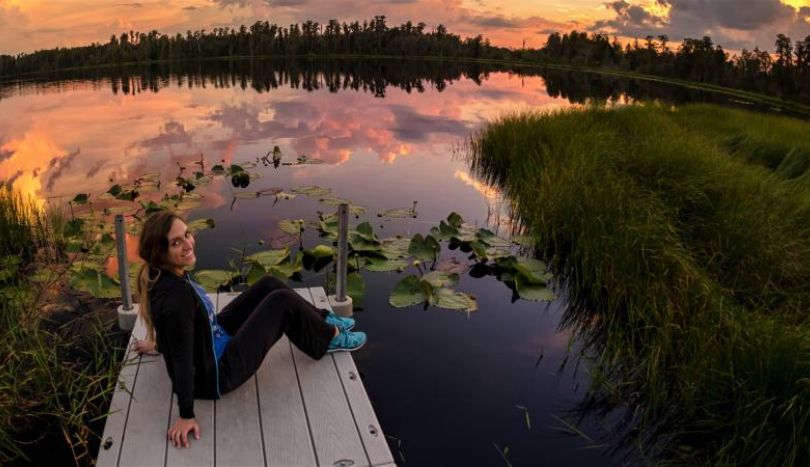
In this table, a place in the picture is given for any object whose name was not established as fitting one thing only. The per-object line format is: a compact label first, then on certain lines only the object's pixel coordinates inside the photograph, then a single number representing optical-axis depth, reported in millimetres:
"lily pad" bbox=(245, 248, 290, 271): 7586
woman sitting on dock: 3365
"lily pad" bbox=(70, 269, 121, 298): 6465
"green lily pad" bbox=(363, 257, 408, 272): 7891
